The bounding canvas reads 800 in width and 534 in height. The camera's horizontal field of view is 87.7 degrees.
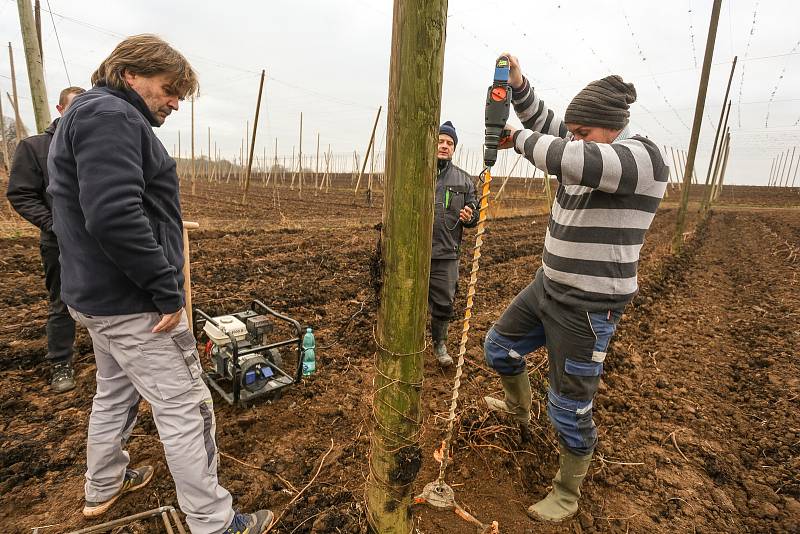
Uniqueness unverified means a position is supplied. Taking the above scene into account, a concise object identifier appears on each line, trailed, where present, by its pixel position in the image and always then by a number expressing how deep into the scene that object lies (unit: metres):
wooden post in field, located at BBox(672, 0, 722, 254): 10.24
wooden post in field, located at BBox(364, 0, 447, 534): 1.46
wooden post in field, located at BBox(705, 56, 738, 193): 15.82
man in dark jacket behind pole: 3.74
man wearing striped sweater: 1.86
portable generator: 3.04
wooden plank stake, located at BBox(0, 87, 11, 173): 22.15
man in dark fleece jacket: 1.54
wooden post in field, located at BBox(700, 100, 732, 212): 22.04
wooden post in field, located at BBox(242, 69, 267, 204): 14.83
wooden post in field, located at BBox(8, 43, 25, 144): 16.10
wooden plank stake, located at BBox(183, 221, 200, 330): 2.49
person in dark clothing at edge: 3.01
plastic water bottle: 3.45
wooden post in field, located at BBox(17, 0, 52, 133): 5.97
